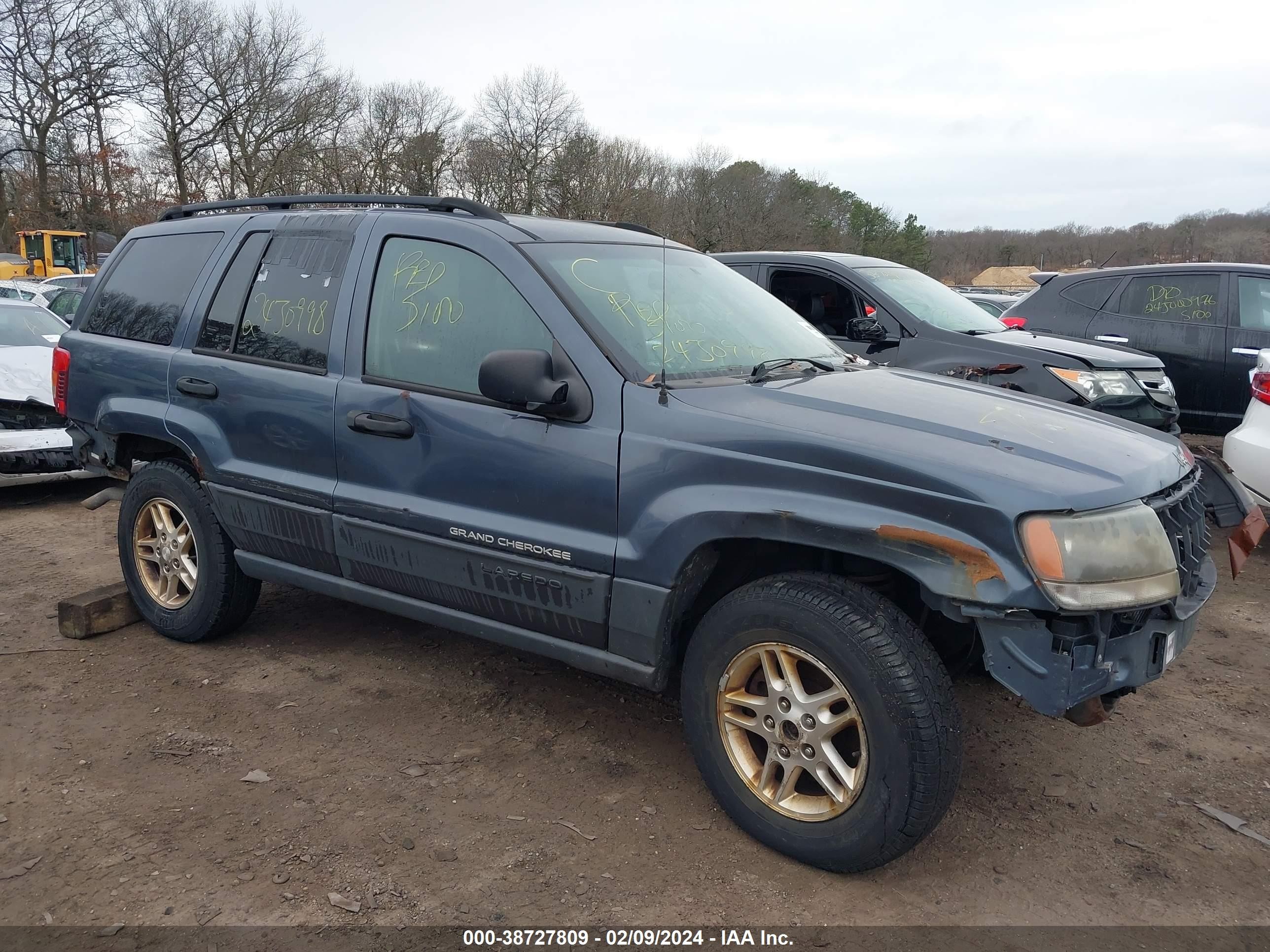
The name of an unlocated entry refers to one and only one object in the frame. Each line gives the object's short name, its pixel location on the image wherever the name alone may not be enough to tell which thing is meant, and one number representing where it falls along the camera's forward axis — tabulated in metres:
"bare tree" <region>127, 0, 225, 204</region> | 33.47
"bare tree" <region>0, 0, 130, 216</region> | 33.69
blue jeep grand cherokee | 2.54
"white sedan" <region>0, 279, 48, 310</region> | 17.56
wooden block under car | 4.42
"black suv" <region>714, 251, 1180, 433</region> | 6.19
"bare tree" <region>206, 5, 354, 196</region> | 33.97
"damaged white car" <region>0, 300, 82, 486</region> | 6.73
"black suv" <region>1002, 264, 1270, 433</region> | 7.71
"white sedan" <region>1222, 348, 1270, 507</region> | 5.39
